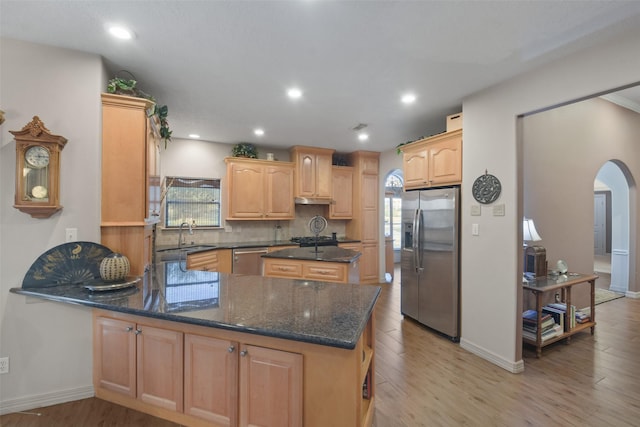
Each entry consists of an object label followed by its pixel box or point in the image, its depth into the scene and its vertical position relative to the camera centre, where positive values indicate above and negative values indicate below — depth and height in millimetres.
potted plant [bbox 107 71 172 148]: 2139 +991
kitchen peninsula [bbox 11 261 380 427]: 1290 -738
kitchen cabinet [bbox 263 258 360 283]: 3039 -633
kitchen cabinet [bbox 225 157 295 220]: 4598 +426
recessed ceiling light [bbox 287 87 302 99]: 2699 +1223
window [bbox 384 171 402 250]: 7371 +292
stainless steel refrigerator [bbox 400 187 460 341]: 3002 -518
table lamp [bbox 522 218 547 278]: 3037 -438
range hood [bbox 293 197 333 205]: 4973 +253
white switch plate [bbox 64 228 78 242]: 1995 -152
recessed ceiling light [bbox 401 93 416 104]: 2809 +1217
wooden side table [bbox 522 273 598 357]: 2695 -854
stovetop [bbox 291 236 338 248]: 4927 -484
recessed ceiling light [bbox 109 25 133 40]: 1775 +1191
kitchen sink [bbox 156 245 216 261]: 3555 -519
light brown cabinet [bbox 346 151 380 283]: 5410 +71
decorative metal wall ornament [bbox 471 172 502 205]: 2582 +254
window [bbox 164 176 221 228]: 4480 +204
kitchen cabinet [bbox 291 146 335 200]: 5008 +797
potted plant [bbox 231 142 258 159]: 4699 +1083
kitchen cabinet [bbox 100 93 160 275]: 2104 +296
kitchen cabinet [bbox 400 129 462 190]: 3016 +639
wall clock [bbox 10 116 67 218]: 1843 +301
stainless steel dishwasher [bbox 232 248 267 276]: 4285 -730
